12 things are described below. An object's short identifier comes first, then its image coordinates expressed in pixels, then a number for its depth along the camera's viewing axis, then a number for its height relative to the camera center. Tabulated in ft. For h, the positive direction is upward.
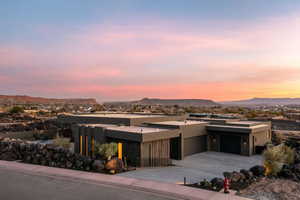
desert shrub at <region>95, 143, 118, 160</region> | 56.59 -13.29
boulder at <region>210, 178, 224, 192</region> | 42.57 -16.46
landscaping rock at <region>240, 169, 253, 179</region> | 48.80 -16.27
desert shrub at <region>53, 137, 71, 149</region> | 74.63 -15.13
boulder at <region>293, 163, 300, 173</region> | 51.30 -15.79
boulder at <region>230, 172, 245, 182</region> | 46.98 -16.38
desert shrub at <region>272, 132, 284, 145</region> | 97.22 -18.26
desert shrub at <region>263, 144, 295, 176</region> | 51.18 -14.13
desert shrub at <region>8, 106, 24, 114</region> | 246.47 -15.06
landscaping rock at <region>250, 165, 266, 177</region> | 51.03 -16.34
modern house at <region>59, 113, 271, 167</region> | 62.18 -12.75
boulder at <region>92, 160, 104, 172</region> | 52.31 -15.82
